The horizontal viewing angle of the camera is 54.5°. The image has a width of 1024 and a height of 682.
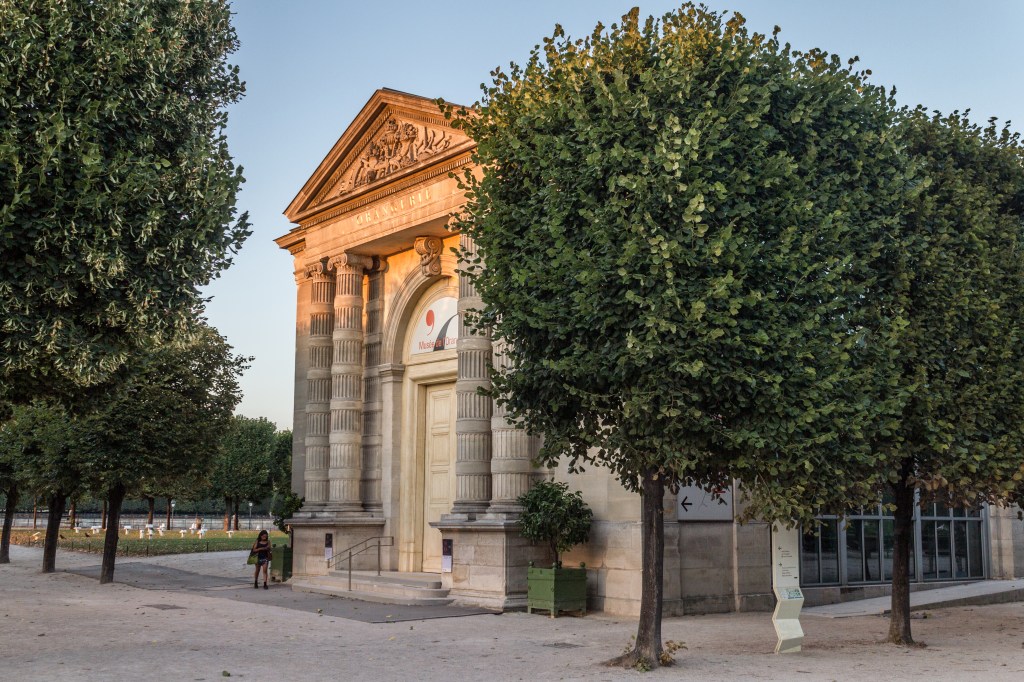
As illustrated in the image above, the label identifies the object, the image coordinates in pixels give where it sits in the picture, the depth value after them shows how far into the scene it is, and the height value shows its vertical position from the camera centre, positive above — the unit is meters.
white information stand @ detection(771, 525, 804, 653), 14.18 -1.32
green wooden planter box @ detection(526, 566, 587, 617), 19.11 -1.95
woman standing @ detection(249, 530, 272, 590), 25.58 -1.70
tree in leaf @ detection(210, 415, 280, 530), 74.56 +1.42
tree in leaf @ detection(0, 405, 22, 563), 36.91 -0.45
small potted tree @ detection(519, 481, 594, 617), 19.16 -0.97
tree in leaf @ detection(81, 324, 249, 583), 25.59 +1.46
